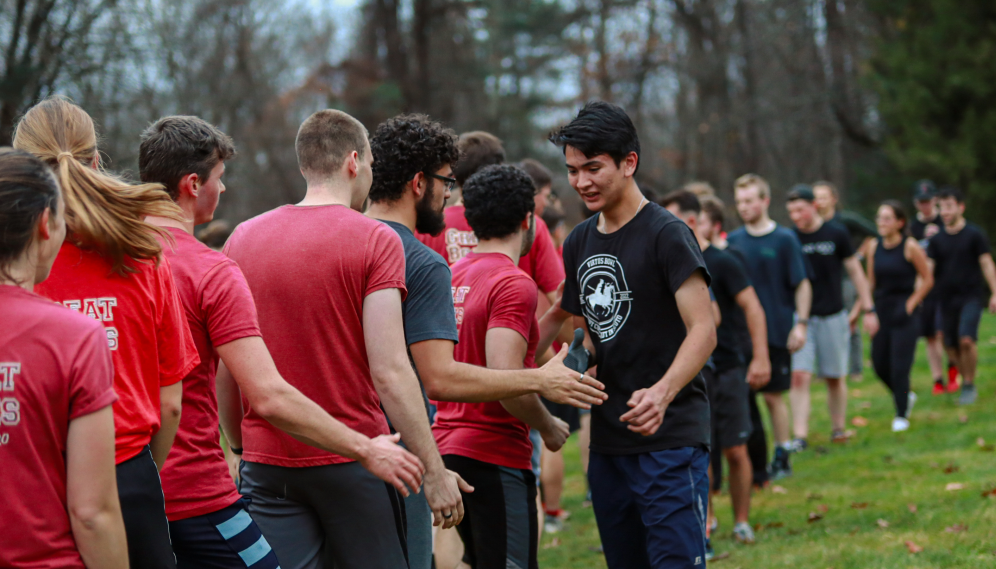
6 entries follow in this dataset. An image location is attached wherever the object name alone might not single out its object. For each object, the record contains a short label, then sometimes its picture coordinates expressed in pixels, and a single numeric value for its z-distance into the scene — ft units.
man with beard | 10.36
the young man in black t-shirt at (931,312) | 36.50
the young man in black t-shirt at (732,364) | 19.45
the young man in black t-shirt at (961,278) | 33.76
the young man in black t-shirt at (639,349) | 11.27
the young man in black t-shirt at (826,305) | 29.22
